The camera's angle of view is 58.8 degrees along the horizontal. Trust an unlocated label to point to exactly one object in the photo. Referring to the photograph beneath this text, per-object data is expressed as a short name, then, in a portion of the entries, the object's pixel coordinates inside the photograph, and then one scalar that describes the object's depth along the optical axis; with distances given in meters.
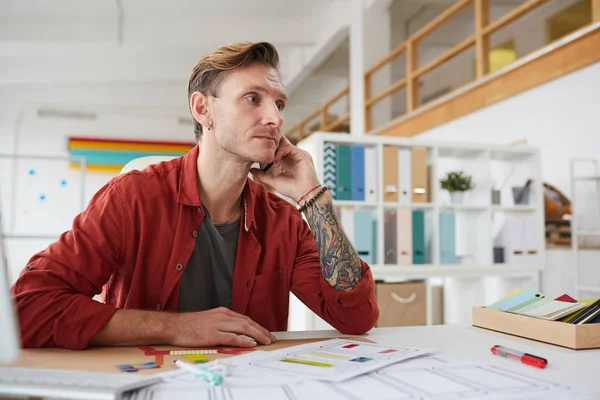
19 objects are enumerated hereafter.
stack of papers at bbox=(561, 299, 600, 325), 1.08
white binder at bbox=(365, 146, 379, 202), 3.14
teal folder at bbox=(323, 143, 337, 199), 3.02
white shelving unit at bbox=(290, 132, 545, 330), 3.11
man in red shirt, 1.21
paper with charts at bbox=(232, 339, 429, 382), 0.81
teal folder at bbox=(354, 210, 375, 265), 3.07
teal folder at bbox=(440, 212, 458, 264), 3.29
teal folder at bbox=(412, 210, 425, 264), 3.21
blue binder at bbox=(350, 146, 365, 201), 3.09
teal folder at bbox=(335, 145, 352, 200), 3.05
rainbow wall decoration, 9.22
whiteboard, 7.70
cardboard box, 2.98
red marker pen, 0.89
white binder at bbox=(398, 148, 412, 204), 3.19
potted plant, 3.38
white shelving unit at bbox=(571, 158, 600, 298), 3.26
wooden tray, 1.04
